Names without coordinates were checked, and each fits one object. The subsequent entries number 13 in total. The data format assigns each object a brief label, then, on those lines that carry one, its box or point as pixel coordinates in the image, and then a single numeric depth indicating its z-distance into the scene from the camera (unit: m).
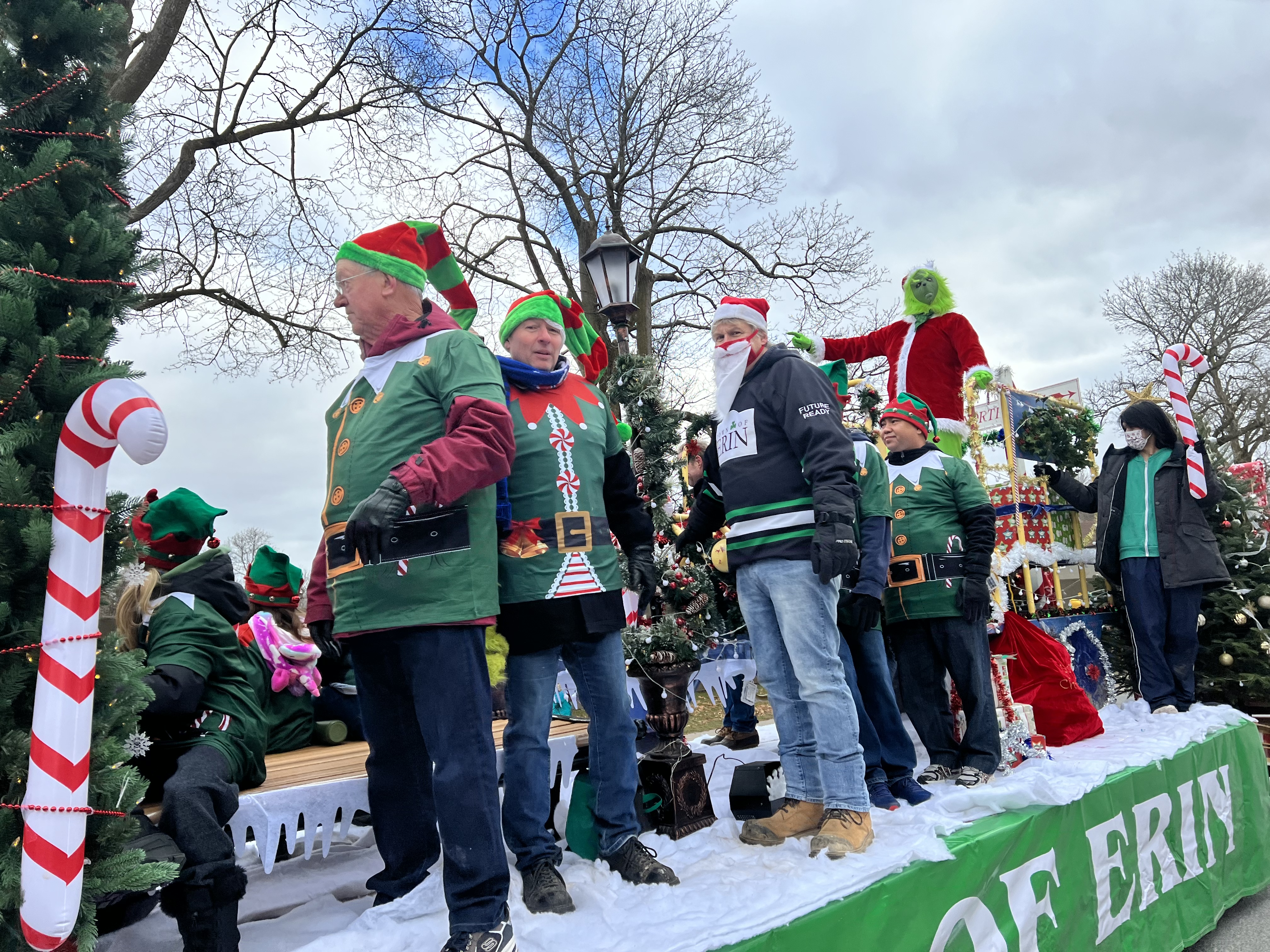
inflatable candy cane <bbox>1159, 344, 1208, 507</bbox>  5.55
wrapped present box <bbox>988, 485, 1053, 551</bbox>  7.52
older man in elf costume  2.07
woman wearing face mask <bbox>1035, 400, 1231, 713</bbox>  5.51
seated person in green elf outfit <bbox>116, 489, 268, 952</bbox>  2.21
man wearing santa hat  2.83
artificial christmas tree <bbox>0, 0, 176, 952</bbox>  1.81
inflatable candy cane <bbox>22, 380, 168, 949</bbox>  1.68
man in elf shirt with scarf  2.61
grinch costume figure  5.61
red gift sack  4.79
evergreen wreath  7.61
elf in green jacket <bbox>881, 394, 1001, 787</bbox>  3.95
